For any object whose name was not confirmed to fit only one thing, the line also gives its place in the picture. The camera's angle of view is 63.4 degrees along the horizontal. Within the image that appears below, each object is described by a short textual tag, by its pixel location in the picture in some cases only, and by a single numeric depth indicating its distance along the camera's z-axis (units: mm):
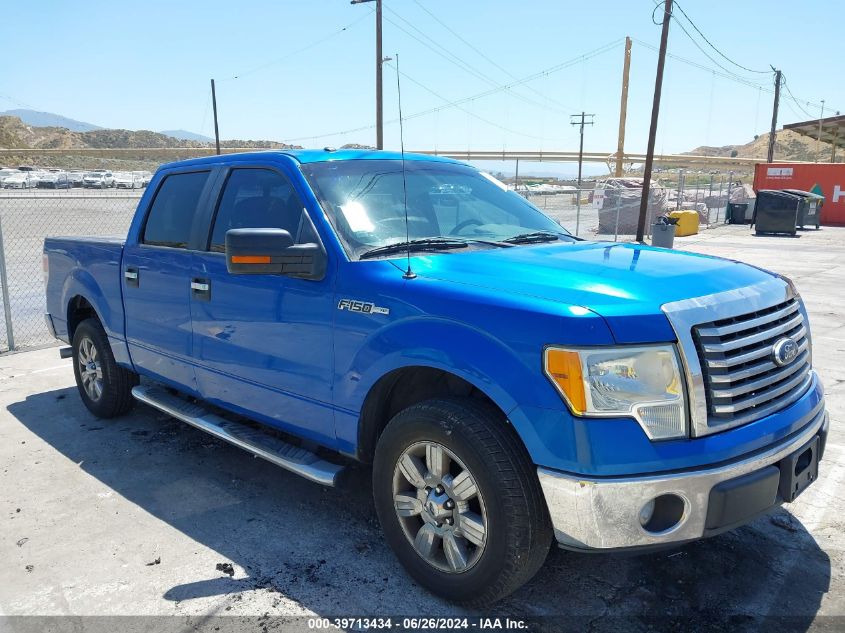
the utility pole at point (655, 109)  20031
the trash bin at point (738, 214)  26438
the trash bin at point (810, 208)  23669
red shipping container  27408
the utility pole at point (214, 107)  50475
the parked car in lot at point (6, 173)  50481
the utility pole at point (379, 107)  24141
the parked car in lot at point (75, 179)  51312
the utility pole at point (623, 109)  74812
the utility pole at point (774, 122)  42469
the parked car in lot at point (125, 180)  52125
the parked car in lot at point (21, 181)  46438
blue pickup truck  2391
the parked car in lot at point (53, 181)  48719
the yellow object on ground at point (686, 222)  21766
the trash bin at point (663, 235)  17016
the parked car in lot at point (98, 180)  50225
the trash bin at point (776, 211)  22422
